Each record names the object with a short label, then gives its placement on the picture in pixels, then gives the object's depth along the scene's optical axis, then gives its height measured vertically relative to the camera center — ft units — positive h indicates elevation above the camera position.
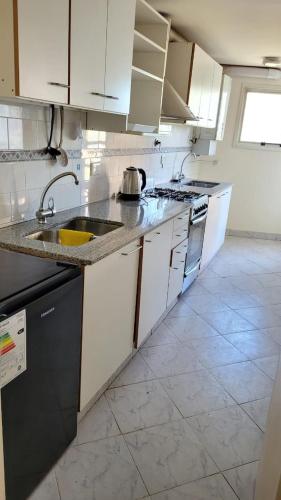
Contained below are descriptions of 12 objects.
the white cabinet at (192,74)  10.92 +1.80
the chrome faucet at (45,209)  6.77 -1.54
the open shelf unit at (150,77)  9.29 +1.30
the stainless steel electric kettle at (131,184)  10.03 -1.32
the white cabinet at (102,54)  5.70 +1.23
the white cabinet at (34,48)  4.55 +0.94
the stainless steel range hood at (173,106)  10.37 +0.78
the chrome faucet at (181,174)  15.23 -1.53
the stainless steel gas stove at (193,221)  11.09 -2.45
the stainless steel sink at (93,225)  7.72 -1.88
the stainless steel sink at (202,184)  15.28 -1.80
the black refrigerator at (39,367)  4.23 -2.89
